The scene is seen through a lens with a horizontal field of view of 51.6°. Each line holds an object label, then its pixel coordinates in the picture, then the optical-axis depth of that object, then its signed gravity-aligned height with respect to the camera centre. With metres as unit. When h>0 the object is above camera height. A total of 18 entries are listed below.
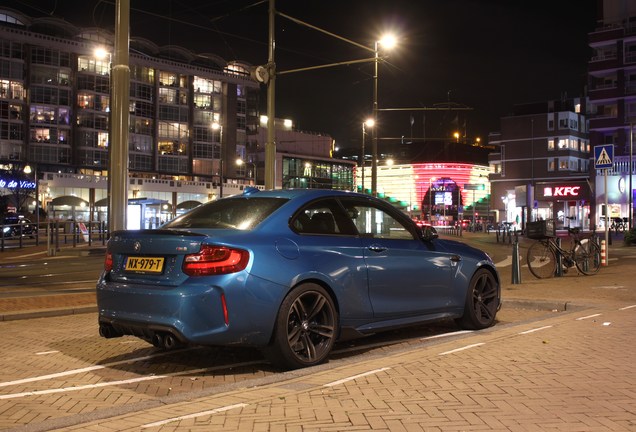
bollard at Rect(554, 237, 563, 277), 14.66 -0.97
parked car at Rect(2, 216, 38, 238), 34.66 -0.64
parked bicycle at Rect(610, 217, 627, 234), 51.41 -0.41
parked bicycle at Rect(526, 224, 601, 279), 14.29 -0.84
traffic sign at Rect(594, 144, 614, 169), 18.12 +1.74
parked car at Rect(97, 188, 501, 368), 5.36 -0.51
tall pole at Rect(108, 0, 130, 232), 10.24 +1.59
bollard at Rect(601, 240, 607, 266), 17.72 -1.02
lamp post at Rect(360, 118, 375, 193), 25.63 +4.03
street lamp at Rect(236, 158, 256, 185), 95.81 +8.35
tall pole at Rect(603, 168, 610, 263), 17.75 -0.16
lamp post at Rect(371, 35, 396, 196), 24.69 +3.80
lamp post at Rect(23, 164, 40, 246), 29.64 +3.92
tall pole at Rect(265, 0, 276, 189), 15.54 +2.58
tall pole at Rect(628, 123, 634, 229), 47.97 +1.00
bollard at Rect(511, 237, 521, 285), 13.20 -0.97
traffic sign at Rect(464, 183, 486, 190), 58.76 +2.95
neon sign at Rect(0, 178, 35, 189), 54.28 +3.02
